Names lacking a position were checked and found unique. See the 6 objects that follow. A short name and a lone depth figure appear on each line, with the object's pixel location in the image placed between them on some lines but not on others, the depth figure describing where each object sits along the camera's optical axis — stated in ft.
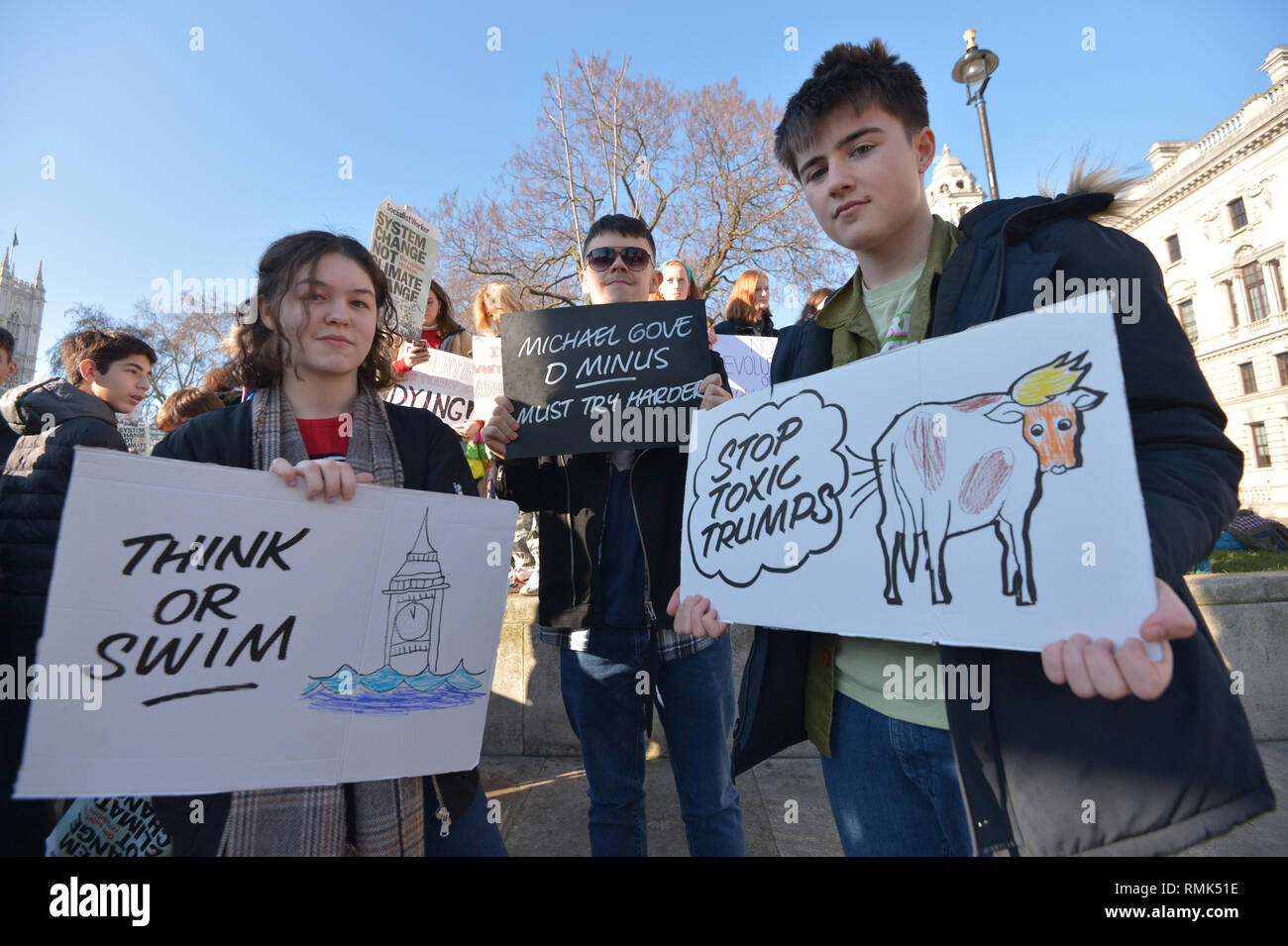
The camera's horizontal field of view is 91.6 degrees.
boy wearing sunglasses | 6.66
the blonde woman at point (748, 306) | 15.93
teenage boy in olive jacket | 3.21
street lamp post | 31.14
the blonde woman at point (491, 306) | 13.46
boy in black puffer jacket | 8.68
